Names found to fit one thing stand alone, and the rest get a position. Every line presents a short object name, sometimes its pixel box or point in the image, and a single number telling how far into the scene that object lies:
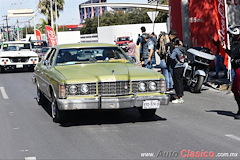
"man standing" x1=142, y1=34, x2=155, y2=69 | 14.42
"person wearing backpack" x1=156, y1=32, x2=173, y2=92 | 13.23
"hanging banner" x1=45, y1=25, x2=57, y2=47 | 44.62
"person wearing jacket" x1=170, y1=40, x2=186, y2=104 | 11.80
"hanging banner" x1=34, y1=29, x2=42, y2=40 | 61.17
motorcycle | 13.60
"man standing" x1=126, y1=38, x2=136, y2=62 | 22.41
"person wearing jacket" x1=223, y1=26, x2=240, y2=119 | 9.39
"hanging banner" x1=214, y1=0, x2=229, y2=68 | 14.89
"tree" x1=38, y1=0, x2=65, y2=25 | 64.75
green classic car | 8.55
